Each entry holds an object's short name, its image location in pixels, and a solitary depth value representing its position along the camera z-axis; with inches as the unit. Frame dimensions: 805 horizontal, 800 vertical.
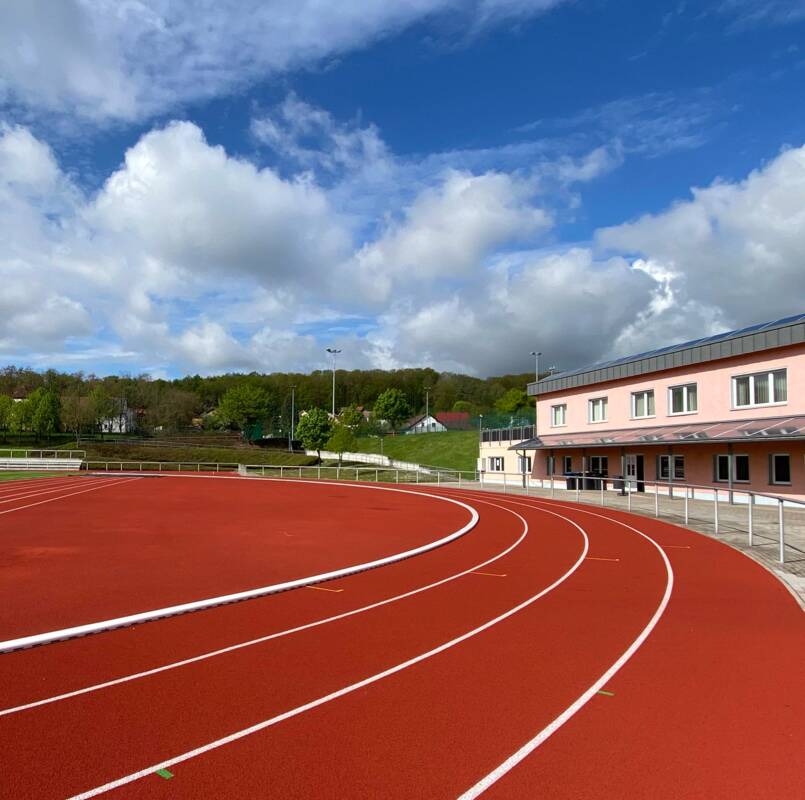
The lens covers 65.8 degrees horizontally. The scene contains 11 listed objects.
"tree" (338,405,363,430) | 3015.0
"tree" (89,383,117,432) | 3132.4
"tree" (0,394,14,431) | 3026.6
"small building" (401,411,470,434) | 3595.0
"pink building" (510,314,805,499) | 909.2
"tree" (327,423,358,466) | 2455.7
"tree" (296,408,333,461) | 2780.5
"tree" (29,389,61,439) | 2967.5
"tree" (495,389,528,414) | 3575.3
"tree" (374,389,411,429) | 3646.7
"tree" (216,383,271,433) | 3545.8
